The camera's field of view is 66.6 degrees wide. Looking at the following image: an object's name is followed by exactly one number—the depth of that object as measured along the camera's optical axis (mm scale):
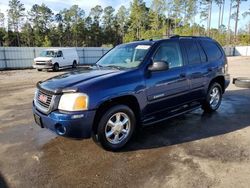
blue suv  2757
